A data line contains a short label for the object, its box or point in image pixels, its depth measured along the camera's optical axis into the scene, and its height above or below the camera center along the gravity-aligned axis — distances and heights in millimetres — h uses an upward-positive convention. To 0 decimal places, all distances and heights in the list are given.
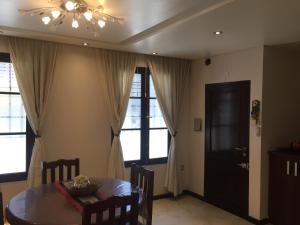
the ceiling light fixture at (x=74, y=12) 2393 +960
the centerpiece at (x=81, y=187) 2561 -729
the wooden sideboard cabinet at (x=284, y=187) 3674 -1033
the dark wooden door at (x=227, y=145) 4227 -541
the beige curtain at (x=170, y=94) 4875 +318
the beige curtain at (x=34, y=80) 3705 +414
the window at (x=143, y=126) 4727 -263
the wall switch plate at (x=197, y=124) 5051 -226
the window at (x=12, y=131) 3732 -297
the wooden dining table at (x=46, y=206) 2094 -826
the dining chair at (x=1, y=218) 2080 -829
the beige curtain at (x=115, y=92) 4352 +303
